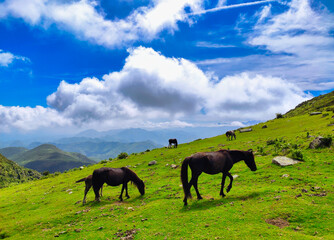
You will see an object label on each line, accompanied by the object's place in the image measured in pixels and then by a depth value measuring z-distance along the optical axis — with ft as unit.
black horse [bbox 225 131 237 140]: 157.94
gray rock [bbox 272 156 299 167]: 56.99
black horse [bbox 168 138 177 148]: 181.06
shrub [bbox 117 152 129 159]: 169.78
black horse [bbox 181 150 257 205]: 41.50
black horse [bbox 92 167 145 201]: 57.98
